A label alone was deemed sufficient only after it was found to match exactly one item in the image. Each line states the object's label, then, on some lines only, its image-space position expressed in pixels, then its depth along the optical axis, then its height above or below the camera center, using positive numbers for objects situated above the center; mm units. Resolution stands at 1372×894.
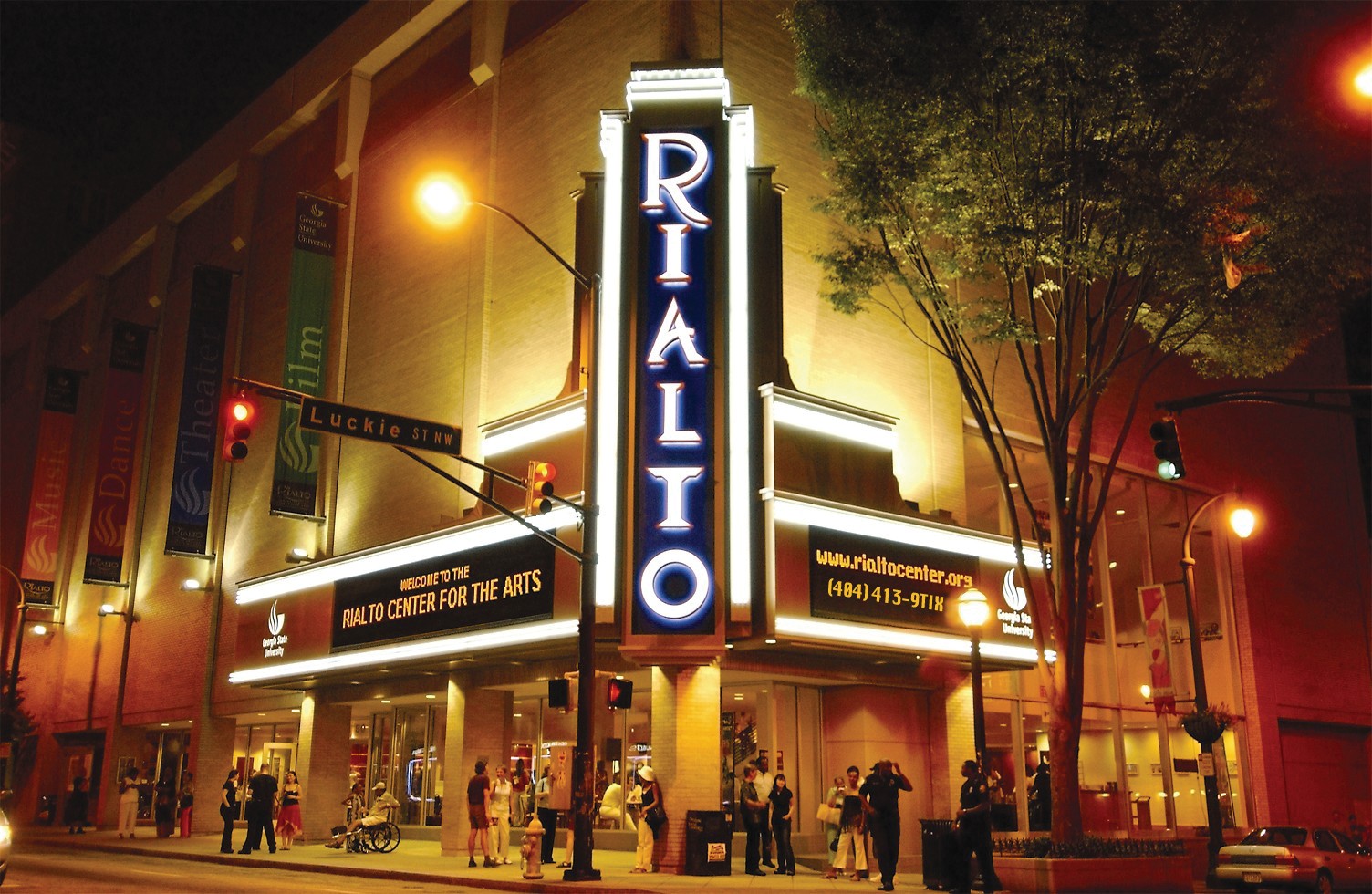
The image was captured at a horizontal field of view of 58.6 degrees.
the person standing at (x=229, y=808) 27703 -597
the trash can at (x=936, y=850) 19031 -1010
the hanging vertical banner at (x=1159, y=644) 29059 +3459
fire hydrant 20062 -1054
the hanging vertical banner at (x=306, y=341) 33312 +12088
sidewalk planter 18281 -1306
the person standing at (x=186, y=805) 34250 -640
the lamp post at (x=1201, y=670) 25031 +2447
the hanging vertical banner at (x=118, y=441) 43625 +11769
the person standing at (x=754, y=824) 22344 -708
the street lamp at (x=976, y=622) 18984 +2547
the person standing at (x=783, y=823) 22391 -694
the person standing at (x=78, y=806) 40000 -846
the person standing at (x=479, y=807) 23594 -467
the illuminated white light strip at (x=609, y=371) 22141 +7477
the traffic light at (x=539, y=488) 19922 +4676
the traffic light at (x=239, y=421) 16438 +4724
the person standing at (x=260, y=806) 27219 -521
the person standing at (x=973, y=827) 18266 -620
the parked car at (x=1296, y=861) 23172 -1413
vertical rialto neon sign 21781 +7003
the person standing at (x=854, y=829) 21422 -776
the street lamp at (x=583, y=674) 18984 +1708
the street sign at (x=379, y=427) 18406 +5301
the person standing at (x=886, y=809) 19625 -387
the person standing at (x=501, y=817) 24203 -671
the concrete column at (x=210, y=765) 36938 +467
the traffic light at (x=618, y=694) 19984 +1403
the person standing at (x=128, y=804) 34219 -624
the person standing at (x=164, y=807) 34406 -722
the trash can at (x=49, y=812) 47562 -1204
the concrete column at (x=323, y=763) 31641 +494
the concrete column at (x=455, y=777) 26750 +107
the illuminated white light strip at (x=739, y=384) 21812 +7139
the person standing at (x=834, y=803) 22422 -333
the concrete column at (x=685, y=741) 21953 +748
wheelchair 27328 -1242
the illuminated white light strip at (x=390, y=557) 24234 +4906
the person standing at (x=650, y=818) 21375 -591
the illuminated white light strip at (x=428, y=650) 23094 +2719
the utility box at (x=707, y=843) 21078 -995
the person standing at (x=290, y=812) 28688 -696
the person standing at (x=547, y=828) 24255 -891
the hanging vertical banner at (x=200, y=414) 37781 +11093
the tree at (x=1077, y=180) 19328 +9656
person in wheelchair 27172 -690
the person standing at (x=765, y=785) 22969 -15
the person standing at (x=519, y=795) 28750 -278
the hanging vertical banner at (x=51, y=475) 48594 +11792
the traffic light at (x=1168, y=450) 17812 +4751
